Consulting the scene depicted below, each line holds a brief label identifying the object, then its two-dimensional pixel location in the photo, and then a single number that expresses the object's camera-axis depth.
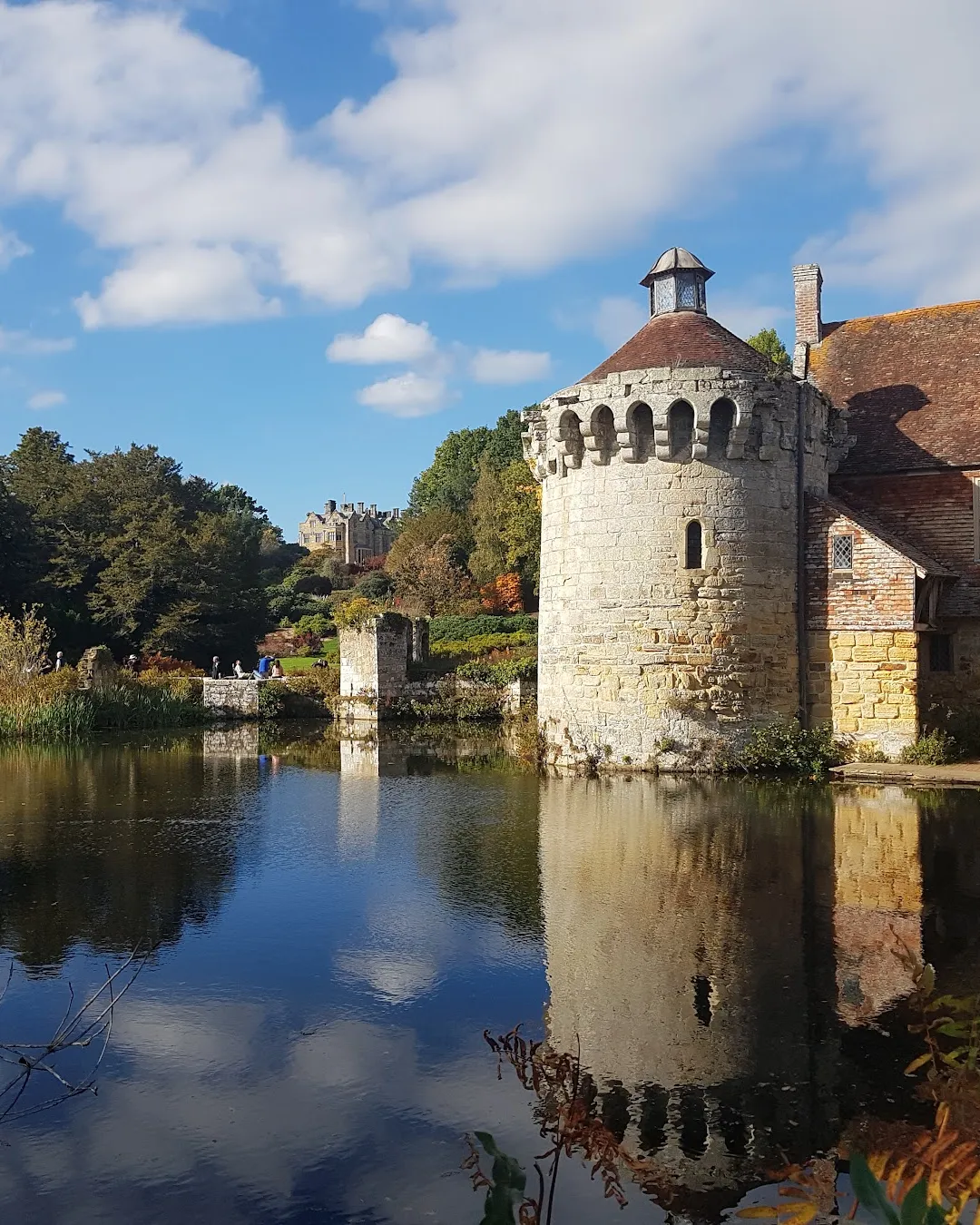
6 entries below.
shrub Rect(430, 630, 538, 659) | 31.70
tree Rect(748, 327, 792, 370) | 40.91
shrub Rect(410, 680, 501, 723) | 26.69
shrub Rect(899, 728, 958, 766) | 14.59
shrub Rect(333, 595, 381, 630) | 36.75
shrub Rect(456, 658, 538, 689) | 26.73
